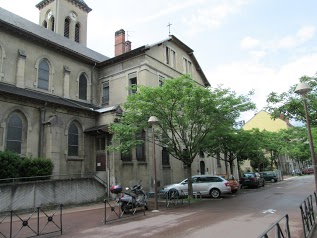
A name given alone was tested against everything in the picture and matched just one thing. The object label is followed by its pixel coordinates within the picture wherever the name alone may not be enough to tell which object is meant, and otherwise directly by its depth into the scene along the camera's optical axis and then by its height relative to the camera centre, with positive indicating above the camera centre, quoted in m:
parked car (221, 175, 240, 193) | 22.23 -1.29
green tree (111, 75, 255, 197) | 16.16 +3.51
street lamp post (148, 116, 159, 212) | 13.85 +2.56
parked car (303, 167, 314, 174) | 71.81 -1.36
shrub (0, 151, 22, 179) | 14.42 +0.70
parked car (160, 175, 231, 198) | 19.61 -1.10
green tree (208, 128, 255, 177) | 25.50 +2.34
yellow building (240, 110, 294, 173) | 65.50 +10.30
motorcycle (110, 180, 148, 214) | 12.84 -1.18
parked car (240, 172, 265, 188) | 28.25 -1.19
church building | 18.77 +6.59
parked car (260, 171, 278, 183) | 39.06 -1.19
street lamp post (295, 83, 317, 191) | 8.54 +2.30
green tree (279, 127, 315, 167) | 38.47 +3.04
